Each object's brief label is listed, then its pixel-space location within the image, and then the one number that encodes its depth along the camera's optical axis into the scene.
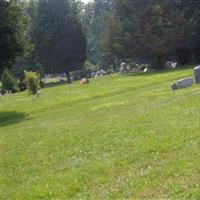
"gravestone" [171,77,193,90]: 24.59
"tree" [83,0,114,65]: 102.81
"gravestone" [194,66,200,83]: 24.42
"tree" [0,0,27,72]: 30.05
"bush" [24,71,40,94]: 45.19
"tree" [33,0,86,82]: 74.69
